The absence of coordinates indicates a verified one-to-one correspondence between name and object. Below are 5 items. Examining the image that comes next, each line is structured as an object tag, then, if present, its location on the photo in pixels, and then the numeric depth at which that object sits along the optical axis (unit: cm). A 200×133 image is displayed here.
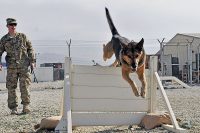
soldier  878
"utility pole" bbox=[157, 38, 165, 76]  1944
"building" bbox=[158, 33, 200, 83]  2150
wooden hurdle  646
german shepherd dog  585
